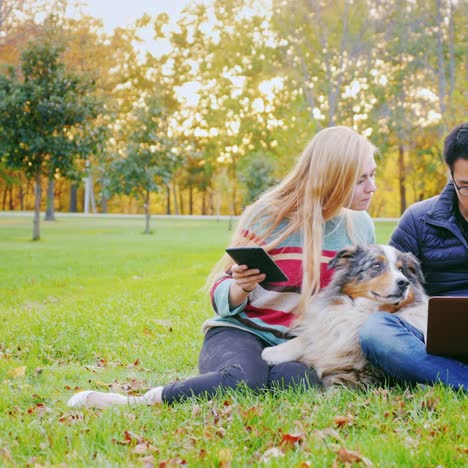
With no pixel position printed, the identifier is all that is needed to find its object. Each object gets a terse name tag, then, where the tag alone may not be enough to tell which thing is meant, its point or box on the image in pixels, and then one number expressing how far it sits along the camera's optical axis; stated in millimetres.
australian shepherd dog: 3791
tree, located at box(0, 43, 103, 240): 22312
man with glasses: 3680
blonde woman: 3975
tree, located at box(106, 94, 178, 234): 30797
